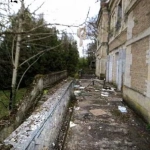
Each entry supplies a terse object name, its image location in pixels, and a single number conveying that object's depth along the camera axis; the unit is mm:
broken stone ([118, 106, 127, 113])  5003
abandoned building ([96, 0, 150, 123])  4221
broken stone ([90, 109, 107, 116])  4673
